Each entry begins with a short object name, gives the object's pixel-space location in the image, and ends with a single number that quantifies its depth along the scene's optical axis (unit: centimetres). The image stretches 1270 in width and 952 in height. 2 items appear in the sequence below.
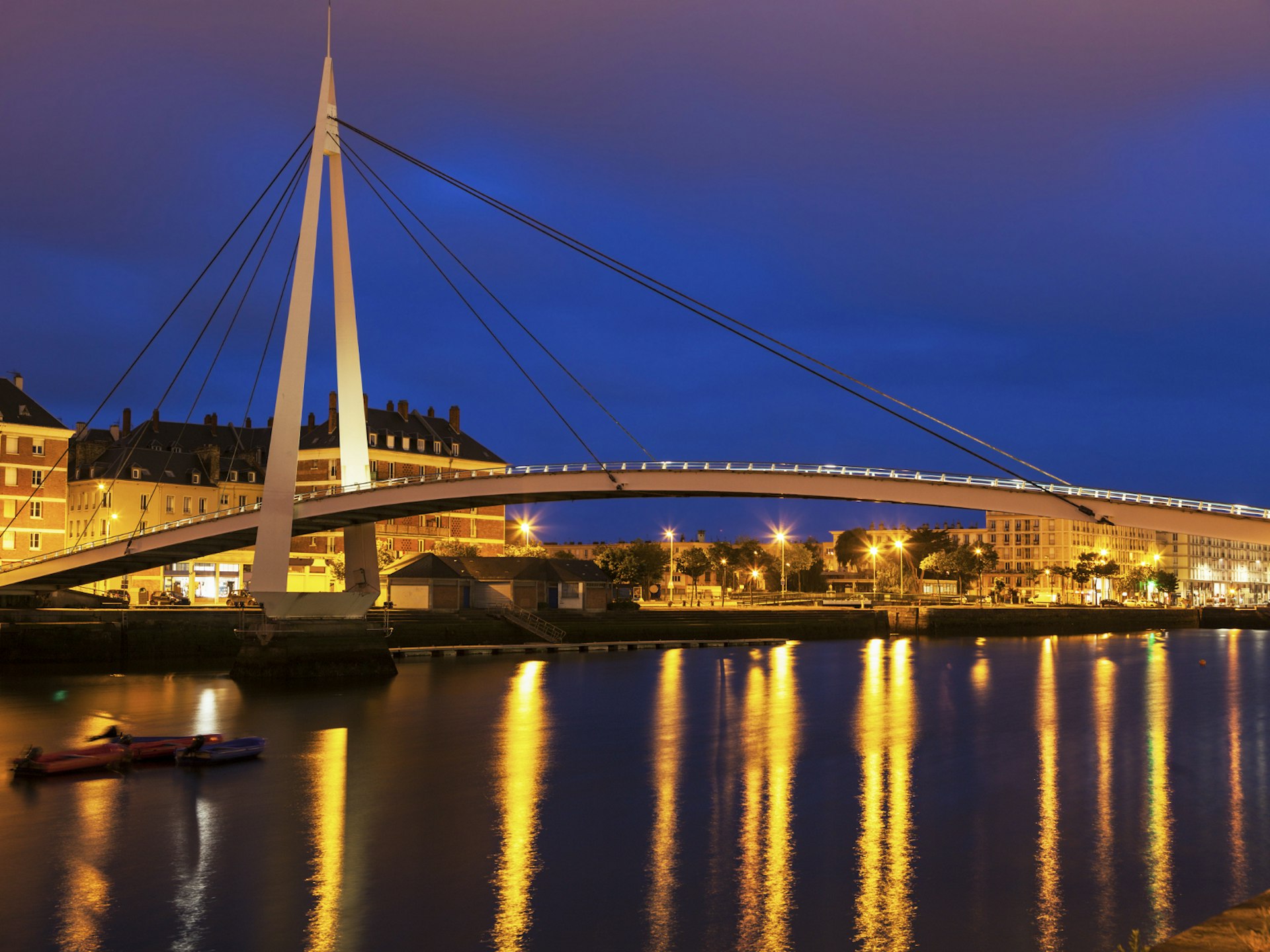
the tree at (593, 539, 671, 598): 9419
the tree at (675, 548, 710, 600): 12319
